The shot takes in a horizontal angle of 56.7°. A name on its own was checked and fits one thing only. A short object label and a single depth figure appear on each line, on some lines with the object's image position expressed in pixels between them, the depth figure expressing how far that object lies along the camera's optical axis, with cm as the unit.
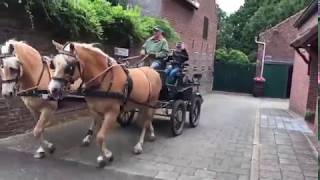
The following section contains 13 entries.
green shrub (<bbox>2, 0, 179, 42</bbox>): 569
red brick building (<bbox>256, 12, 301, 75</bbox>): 2012
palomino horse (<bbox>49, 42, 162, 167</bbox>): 406
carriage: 611
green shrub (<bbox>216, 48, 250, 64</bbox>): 2179
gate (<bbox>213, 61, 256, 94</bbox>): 2089
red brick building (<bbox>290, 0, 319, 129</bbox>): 816
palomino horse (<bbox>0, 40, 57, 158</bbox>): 432
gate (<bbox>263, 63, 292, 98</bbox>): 1944
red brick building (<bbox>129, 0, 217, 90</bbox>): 1019
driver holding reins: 625
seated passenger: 631
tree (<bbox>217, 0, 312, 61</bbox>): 2782
